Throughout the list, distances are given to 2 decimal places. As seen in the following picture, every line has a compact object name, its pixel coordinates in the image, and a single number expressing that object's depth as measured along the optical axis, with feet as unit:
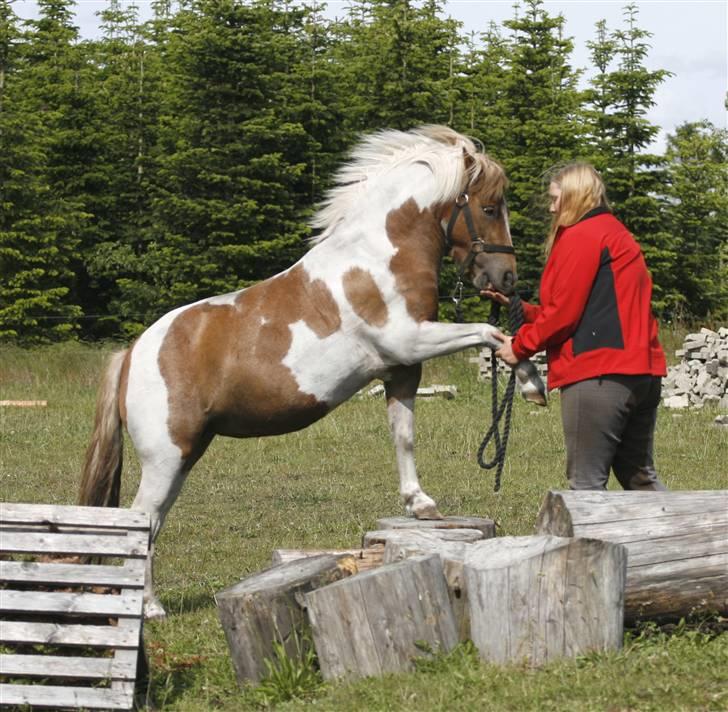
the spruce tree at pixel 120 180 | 136.46
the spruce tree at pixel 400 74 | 129.59
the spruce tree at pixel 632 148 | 121.80
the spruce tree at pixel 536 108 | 129.39
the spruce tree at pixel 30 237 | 117.60
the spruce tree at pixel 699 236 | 131.95
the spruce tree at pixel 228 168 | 120.37
